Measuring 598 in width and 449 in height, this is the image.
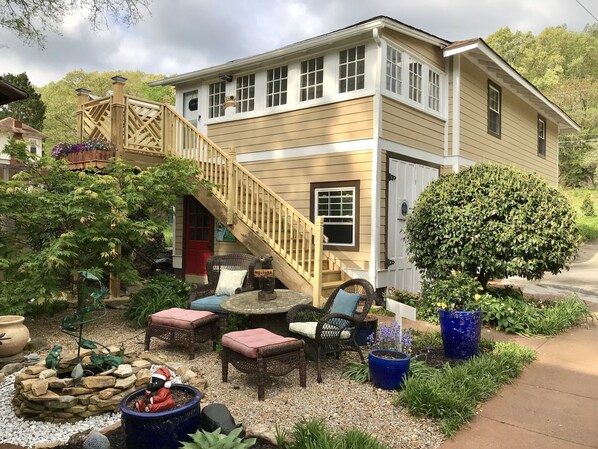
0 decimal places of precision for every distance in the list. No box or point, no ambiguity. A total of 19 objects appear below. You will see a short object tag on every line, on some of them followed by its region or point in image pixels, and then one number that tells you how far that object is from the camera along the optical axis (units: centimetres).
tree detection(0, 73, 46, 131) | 3378
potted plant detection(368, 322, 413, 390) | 422
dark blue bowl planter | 288
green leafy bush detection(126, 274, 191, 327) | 693
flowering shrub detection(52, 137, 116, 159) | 841
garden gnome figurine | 299
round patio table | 528
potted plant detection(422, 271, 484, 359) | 501
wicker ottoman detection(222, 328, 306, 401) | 416
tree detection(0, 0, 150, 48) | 585
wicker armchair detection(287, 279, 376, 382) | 470
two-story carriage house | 827
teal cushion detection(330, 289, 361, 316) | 516
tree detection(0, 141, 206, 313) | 613
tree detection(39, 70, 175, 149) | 3391
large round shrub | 680
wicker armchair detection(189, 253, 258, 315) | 633
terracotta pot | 498
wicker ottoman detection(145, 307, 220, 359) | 536
